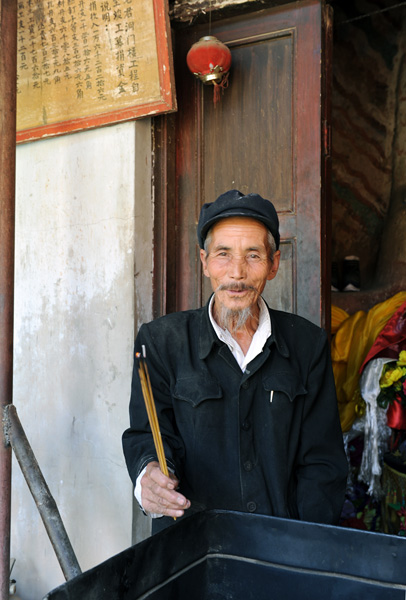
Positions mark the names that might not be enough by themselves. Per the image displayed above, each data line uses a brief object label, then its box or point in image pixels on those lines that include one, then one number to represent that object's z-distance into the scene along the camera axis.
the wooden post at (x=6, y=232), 2.21
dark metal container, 1.12
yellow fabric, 3.63
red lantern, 2.52
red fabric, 3.44
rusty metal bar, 1.96
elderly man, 1.75
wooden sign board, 2.54
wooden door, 2.55
